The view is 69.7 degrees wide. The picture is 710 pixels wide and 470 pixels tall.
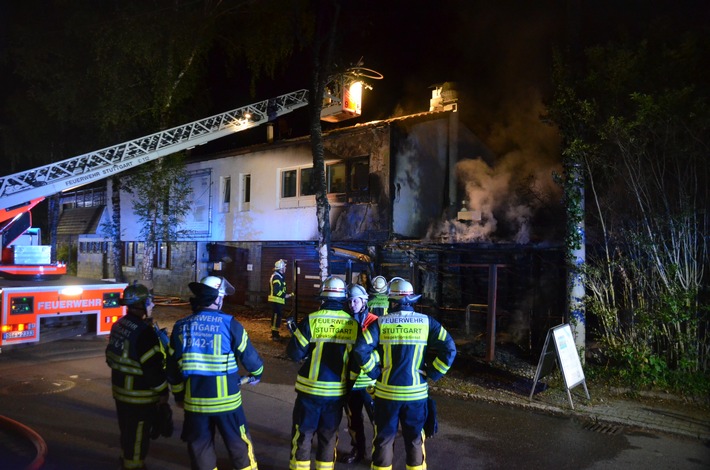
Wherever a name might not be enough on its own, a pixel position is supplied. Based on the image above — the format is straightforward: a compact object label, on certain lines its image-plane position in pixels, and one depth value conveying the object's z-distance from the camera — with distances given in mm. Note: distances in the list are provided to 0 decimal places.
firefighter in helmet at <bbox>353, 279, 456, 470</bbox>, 4199
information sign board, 6965
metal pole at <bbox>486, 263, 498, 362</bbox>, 8875
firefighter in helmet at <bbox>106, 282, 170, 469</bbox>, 4152
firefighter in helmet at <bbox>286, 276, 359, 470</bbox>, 4184
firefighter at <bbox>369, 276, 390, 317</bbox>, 6889
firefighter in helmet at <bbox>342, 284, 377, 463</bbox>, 4914
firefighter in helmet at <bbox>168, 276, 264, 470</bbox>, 3869
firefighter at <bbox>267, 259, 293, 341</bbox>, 11461
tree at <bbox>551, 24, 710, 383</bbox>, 7586
